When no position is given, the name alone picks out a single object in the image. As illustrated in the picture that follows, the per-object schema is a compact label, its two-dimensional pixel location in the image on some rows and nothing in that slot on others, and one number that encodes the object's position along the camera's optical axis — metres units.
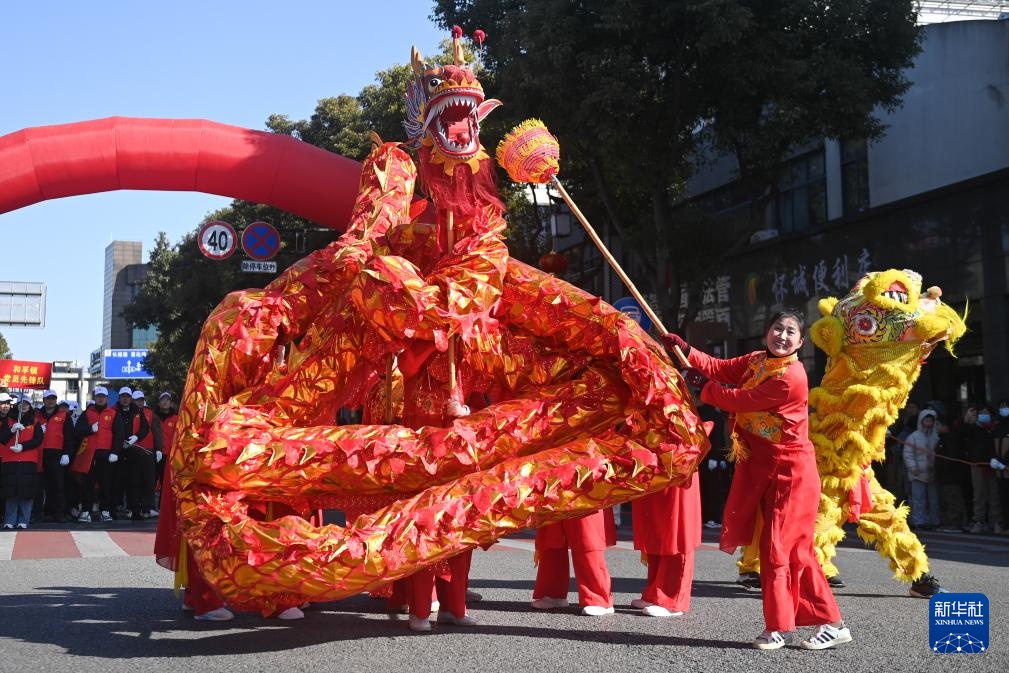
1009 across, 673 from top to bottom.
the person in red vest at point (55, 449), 13.91
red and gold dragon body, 4.88
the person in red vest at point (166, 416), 13.97
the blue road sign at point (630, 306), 11.41
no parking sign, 16.47
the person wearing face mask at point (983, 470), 11.92
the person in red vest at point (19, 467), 13.10
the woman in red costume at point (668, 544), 6.18
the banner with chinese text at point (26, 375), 23.41
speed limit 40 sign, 16.66
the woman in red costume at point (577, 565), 6.21
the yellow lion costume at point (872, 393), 6.72
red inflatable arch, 7.70
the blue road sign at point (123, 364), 56.22
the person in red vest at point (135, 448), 14.33
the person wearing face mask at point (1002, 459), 11.46
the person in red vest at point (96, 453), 14.14
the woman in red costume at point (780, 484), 5.20
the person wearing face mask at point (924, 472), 12.40
